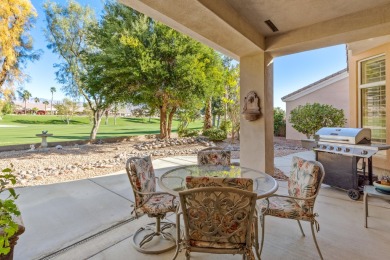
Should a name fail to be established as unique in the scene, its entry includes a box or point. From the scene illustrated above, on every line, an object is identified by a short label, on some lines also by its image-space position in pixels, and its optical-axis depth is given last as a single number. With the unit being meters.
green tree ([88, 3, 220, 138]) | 7.92
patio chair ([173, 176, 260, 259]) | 1.52
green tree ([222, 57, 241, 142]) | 9.76
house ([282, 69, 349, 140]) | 10.52
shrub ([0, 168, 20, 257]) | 1.06
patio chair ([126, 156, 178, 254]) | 2.19
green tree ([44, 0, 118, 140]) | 10.80
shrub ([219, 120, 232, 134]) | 10.98
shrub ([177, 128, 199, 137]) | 11.70
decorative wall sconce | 4.21
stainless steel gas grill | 3.46
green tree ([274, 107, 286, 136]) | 13.32
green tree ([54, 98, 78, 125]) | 22.35
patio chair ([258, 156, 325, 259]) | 2.07
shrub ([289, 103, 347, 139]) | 8.54
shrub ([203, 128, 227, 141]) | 10.61
